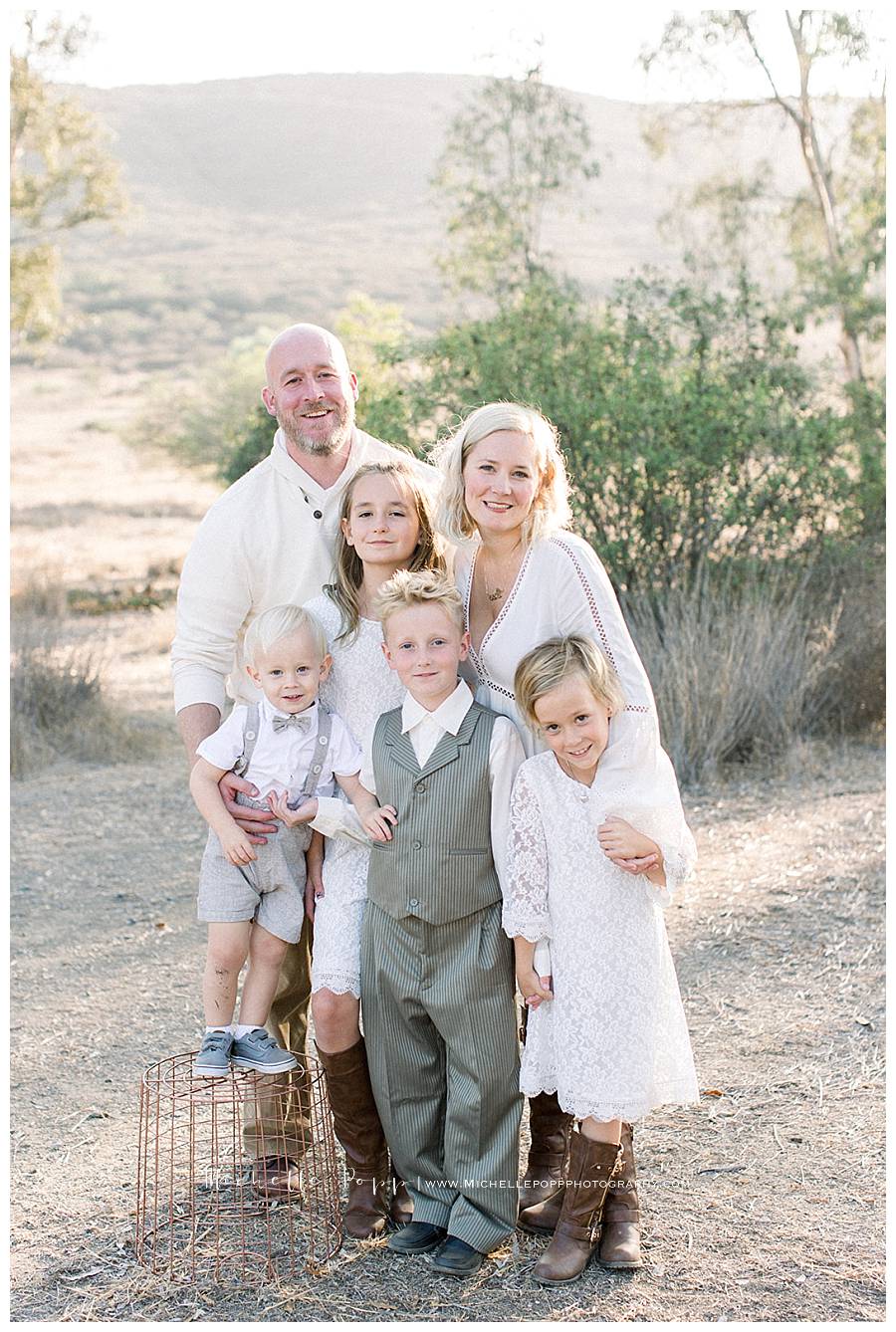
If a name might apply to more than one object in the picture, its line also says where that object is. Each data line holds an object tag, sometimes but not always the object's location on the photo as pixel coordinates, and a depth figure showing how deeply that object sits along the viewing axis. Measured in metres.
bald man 3.60
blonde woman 3.10
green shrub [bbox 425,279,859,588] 7.99
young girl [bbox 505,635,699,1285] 3.00
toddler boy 3.18
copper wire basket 3.14
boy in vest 3.04
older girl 3.13
